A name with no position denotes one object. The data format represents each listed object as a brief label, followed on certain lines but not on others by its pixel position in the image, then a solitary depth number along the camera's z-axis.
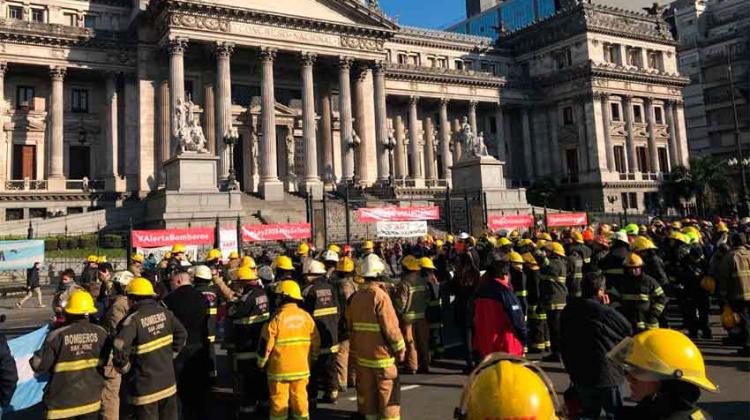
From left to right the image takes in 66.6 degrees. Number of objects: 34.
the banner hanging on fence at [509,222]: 24.41
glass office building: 95.31
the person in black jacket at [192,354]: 7.29
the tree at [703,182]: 48.66
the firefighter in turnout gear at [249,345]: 7.37
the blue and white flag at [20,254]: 18.33
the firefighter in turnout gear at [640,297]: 7.74
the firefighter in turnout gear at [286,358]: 6.44
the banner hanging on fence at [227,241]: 19.56
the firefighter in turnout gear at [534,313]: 10.73
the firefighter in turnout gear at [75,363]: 5.70
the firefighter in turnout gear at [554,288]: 9.72
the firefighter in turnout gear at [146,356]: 5.93
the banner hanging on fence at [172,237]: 19.06
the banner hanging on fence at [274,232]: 20.30
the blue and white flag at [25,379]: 7.63
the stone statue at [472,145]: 32.50
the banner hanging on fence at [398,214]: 21.89
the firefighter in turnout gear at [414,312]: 9.17
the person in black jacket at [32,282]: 18.72
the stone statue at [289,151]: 43.16
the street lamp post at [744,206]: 34.34
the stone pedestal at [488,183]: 31.52
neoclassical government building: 36.19
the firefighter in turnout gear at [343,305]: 8.91
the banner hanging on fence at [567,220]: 26.84
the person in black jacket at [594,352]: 5.64
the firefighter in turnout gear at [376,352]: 6.58
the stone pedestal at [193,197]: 27.44
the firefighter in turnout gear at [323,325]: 8.00
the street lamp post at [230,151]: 31.46
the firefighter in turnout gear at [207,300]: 7.66
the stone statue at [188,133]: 28.41
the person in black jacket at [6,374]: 5.32
